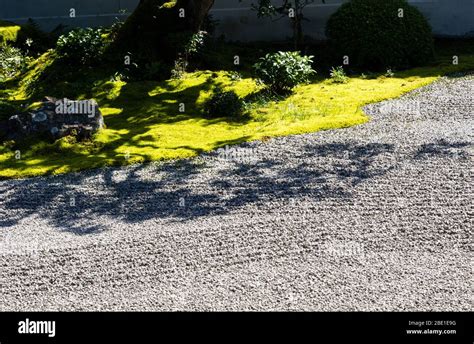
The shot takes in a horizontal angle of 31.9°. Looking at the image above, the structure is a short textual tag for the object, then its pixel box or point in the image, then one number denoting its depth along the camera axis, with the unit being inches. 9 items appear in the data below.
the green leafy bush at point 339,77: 697.6
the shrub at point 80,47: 721.6
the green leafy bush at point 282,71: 645.3
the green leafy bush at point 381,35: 733.9
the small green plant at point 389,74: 712.7
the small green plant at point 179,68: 706.2
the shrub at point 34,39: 807.7
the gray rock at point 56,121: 553.3
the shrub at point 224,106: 614.9
